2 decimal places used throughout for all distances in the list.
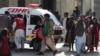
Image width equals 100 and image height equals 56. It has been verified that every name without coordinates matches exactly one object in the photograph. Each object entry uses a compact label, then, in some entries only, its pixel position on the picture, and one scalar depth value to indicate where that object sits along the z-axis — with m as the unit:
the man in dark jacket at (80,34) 15.35
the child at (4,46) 11.39
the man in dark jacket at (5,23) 15.78
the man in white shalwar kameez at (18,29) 16.45
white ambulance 17.06
